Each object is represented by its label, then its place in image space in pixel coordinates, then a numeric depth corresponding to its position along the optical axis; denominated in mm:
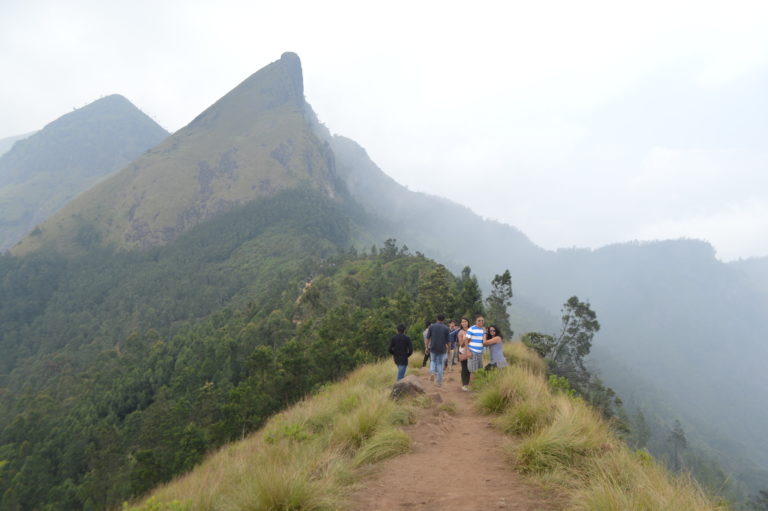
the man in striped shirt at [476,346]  10453
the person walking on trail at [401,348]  10719
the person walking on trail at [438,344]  11195
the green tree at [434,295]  34788
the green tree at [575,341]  39750
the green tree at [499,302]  41069
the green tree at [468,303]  35312
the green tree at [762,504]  54000
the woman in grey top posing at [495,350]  10484
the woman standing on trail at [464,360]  10758
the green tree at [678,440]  72375
